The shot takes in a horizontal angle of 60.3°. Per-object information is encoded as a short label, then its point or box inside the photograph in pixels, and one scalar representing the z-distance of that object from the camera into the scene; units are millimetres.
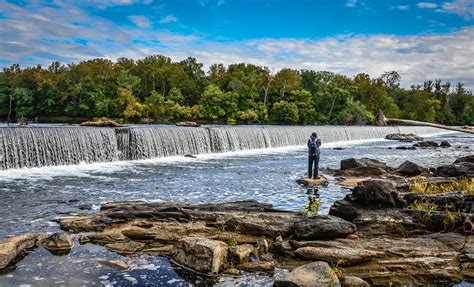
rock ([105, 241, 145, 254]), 8477
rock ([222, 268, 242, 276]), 7383
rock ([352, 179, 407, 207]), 10852
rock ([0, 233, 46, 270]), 7543
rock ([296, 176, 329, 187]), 17562
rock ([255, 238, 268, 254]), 8461
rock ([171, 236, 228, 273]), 7445
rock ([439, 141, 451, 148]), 43419
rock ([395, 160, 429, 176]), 19562
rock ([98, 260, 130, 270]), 7535
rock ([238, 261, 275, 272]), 7605
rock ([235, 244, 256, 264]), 7875
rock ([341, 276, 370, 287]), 6812
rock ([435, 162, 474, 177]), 17750
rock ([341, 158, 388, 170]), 21516
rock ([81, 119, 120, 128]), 39756
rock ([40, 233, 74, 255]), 8438
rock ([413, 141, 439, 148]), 43250
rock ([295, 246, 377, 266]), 7777
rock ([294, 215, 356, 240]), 8883
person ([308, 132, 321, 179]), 17344
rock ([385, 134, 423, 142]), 55075
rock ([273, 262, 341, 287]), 6508
